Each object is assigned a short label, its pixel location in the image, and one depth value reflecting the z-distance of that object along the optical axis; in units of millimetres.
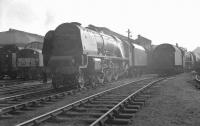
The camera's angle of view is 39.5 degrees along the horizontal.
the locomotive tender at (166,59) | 29406
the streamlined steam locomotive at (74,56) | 14320
